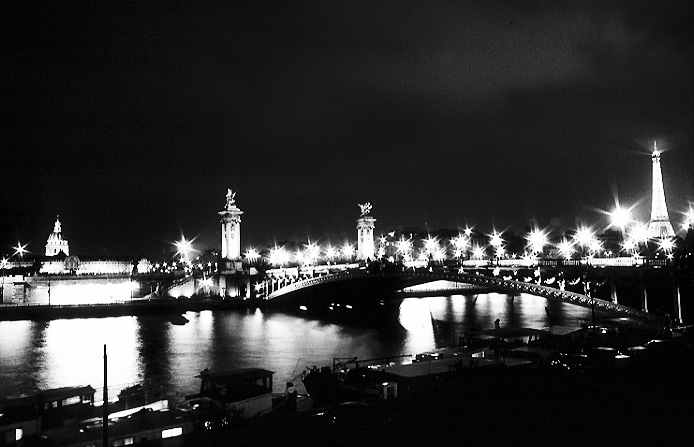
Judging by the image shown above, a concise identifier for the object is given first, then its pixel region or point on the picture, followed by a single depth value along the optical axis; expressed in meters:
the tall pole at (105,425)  9.25
